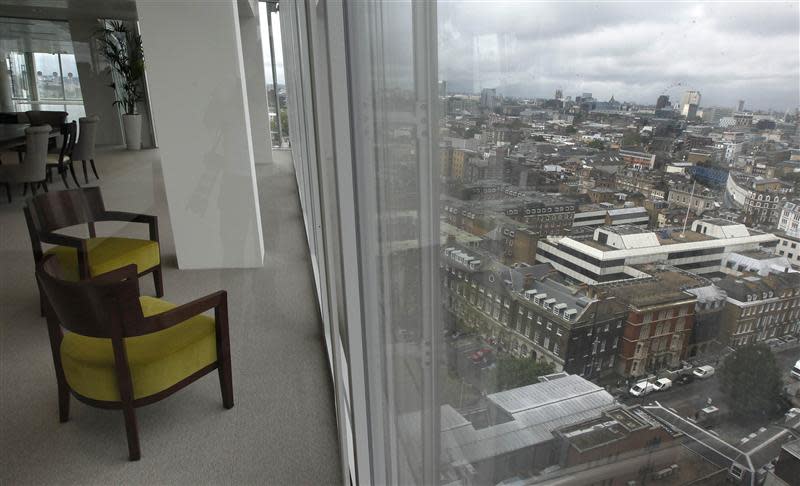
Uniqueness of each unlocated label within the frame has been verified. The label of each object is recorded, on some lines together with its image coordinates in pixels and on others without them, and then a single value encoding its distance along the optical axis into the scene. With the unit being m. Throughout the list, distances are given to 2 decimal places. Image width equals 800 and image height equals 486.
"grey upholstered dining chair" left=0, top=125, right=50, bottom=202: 4.15
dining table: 4.12
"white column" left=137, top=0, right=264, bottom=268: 4.17
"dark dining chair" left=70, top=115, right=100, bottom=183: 4.38
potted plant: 4.20
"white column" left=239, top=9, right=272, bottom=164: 7.84
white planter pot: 4.47
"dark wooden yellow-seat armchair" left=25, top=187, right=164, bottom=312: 3.76
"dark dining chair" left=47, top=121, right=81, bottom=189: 4.27
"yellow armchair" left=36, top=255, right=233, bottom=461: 2.33
